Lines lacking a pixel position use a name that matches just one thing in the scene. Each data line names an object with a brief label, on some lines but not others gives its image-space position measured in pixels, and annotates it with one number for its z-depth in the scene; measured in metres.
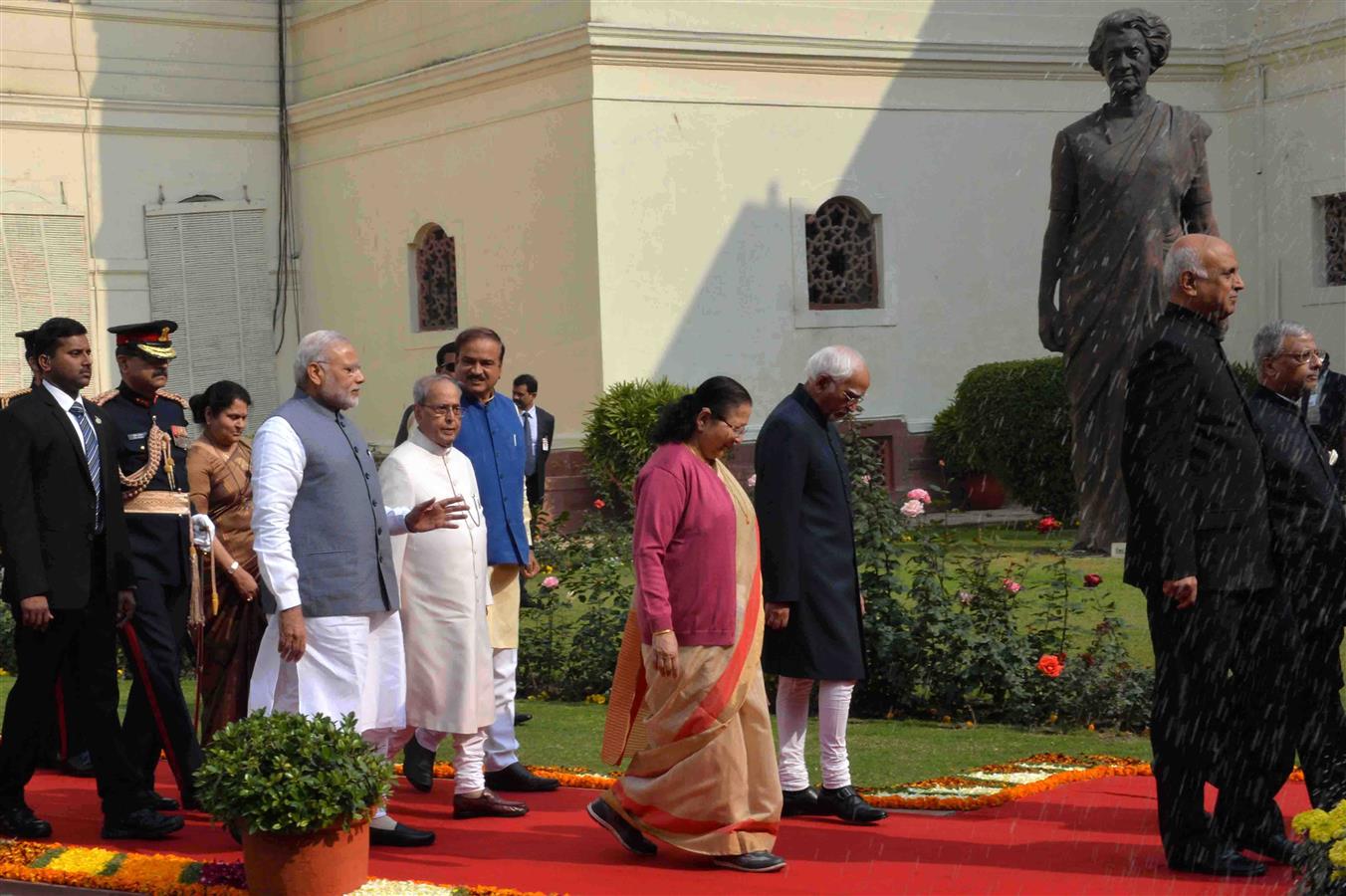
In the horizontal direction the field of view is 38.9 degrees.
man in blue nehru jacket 8.38
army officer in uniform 7.89
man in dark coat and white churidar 7.45
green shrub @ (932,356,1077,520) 17.77
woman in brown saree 8.08
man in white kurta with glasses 7.58
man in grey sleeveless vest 6.80
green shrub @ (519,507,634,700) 11.21
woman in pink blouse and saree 6.72
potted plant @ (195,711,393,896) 6.34
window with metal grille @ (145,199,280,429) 22.95
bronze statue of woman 11.64
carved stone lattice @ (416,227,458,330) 21.34
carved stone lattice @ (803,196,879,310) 20.11
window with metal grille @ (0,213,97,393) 21.89
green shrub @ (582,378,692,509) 18.33
